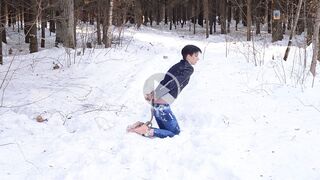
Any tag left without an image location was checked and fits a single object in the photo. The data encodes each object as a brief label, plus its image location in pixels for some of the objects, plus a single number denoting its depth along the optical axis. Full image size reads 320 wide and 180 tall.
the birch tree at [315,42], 6.43
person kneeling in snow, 4.33
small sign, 12.59
